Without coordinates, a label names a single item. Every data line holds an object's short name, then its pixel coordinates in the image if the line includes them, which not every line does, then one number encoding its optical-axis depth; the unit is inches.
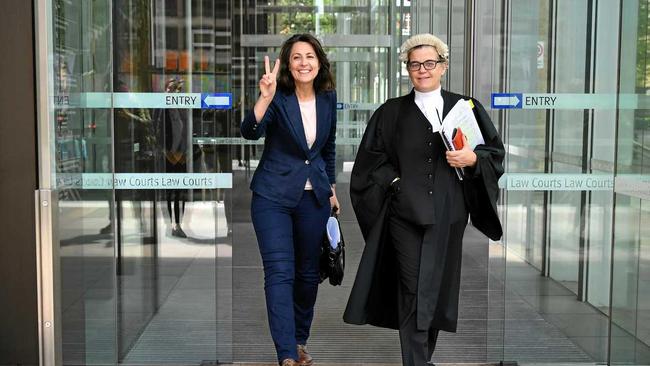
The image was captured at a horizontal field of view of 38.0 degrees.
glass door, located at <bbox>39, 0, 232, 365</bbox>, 177.8
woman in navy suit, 191.9
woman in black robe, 174.9
